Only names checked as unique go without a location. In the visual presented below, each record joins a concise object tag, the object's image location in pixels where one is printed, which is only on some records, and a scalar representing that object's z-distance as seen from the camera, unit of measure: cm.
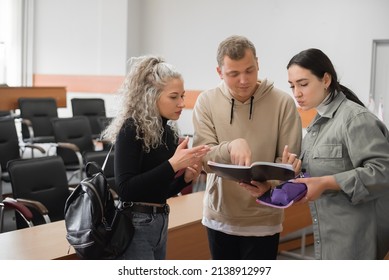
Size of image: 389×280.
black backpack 209
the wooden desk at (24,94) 726
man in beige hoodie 225
